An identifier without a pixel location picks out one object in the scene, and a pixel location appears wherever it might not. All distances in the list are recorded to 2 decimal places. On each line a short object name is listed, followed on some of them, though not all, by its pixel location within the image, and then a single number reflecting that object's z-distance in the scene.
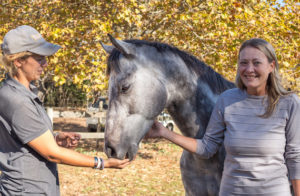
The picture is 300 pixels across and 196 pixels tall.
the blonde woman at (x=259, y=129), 1.74
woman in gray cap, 1.81
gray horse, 2.00
